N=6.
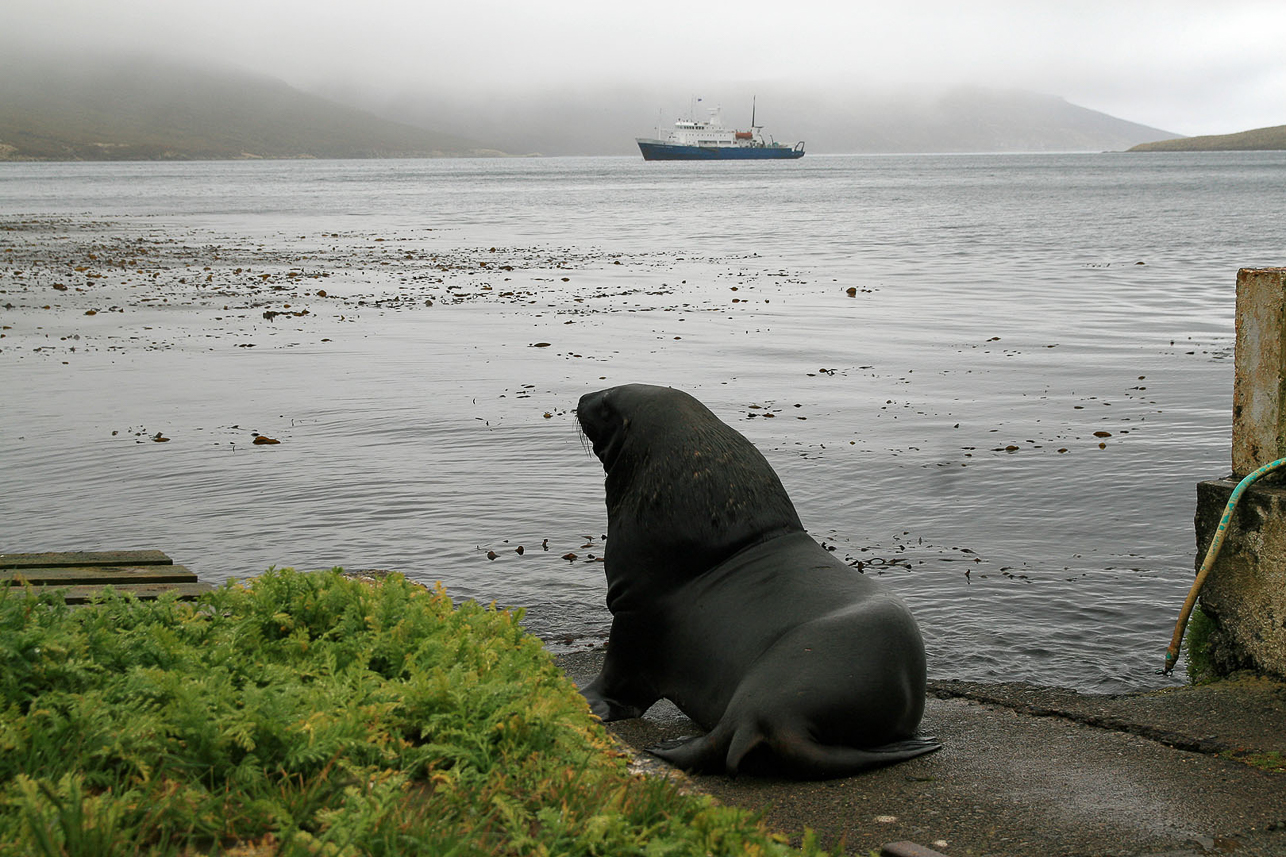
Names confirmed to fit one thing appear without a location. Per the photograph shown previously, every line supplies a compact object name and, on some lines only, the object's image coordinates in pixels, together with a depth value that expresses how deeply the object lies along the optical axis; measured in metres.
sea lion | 4.04
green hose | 4.82
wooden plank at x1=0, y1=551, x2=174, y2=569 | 6.00
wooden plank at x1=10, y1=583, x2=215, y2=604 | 5.33
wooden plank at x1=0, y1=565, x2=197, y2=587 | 5.67
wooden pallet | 5.50
